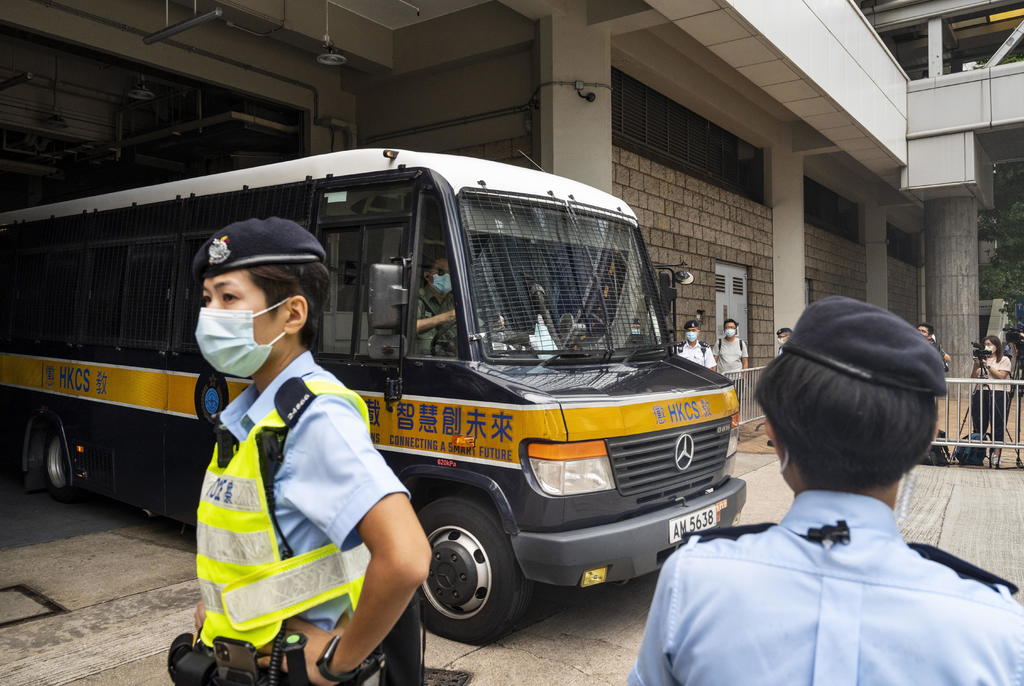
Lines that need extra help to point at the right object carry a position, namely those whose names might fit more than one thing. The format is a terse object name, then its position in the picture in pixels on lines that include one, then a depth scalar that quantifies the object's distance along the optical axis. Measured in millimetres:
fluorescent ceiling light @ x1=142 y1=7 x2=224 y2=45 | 9227
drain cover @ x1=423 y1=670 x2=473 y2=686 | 3838
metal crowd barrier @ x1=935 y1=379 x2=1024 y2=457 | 10055
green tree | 30328
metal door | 16031
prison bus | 4129
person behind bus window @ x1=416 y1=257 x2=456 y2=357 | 4484
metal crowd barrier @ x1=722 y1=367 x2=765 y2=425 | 12133
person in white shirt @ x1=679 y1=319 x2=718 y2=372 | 11539
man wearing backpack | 13195
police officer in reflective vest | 1518
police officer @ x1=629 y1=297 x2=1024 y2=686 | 1072
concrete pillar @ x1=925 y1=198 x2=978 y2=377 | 20469
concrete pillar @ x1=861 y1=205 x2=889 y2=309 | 26141
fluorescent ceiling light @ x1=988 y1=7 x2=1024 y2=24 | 21414
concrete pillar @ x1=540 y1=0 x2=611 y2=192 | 11031
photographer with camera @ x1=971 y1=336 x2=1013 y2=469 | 10180
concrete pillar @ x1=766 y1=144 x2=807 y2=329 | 18609
